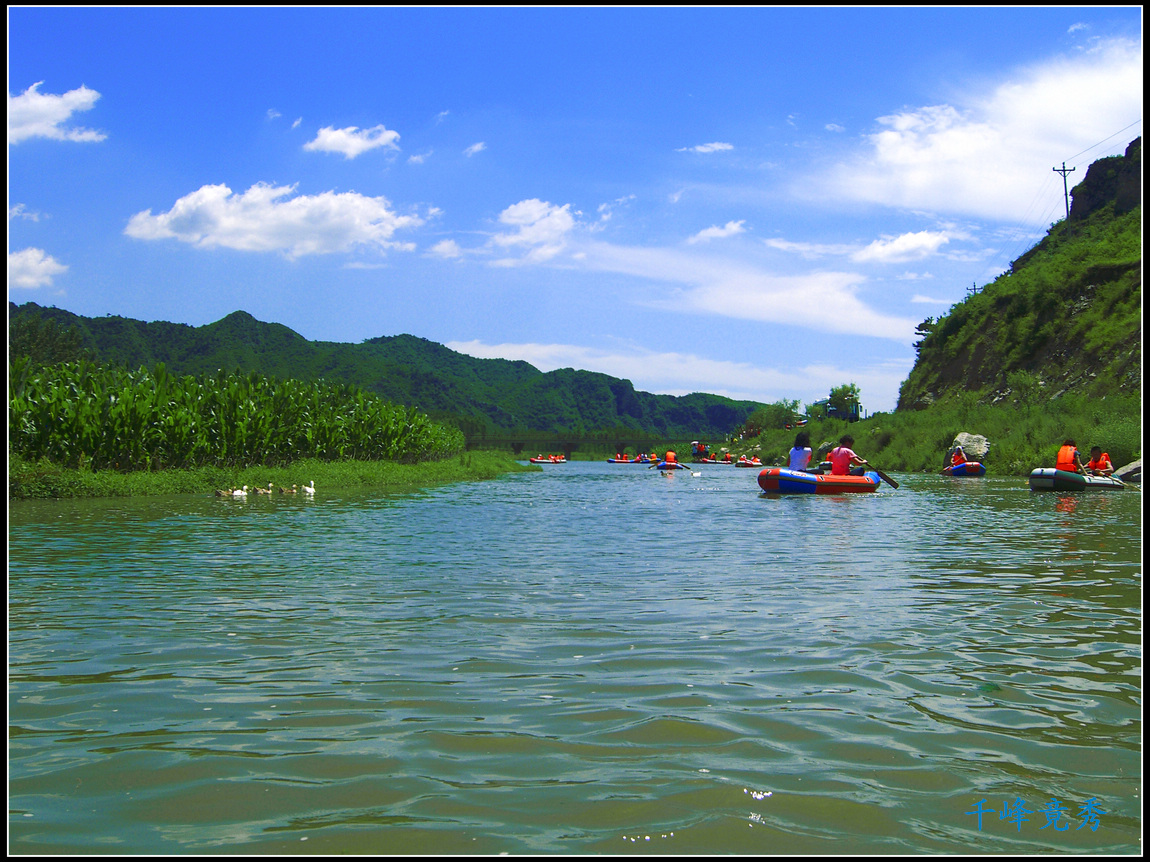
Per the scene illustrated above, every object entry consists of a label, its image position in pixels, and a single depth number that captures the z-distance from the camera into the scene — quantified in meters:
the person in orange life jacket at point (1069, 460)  24.27
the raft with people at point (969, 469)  36.97
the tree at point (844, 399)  120.07
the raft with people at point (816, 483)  23.92
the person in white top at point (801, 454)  26.28
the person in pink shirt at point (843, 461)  24.98
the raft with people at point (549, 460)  120.86
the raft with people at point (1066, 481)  23.77
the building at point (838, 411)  89.31
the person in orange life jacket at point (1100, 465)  24.98
